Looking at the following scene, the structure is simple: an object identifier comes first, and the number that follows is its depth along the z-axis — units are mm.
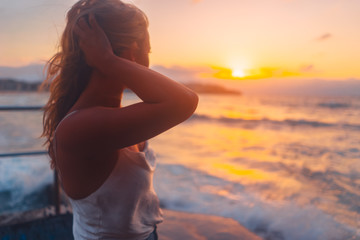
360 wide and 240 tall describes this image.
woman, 695
